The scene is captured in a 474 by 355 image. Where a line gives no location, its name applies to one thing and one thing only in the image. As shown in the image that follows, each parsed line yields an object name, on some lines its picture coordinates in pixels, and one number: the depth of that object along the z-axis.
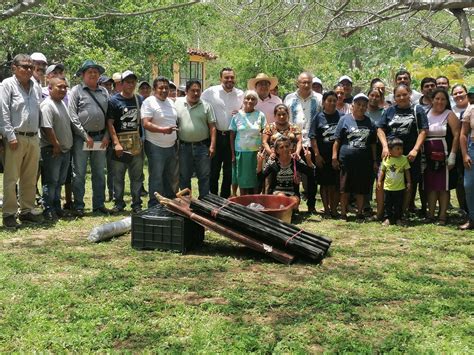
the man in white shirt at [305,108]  8.01
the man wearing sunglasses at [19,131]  6.51
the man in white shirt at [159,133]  7.45
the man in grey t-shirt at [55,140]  7.22
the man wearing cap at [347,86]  8.56
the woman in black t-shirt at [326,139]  7.72
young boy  7.26
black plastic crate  5.78
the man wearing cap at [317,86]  9.67
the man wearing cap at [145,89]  9.63
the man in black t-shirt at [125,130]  7.57
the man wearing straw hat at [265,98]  8.16
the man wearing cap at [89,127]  7.45
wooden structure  29.01
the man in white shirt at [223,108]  7.99
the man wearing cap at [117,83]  9.81
